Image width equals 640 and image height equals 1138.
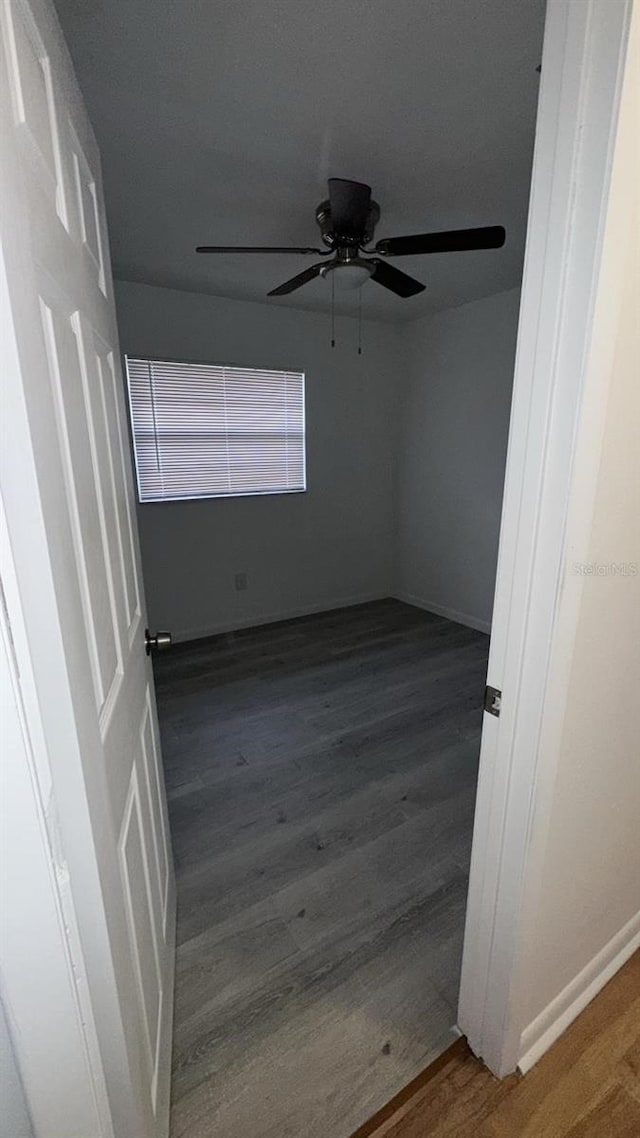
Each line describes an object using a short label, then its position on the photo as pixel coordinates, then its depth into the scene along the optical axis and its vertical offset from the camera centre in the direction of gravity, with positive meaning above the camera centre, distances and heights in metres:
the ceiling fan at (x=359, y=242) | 1.59 +0.78
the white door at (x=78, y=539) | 0.45 -0.09
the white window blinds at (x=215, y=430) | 3.11 +0.22
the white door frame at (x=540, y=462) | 0.63 -0.01
